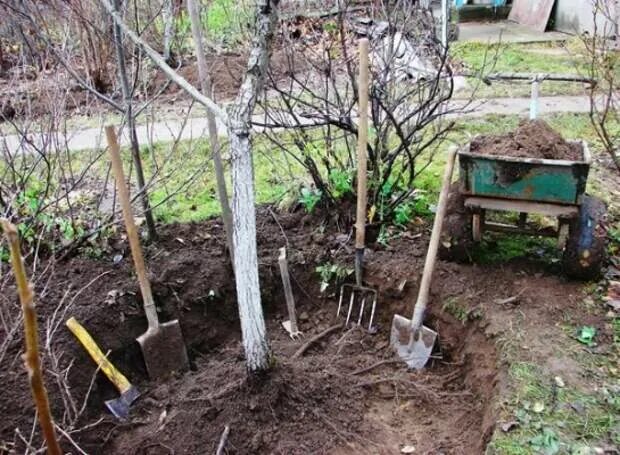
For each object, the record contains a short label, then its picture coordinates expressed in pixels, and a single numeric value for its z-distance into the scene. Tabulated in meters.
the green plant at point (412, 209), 4.50
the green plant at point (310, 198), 4.69
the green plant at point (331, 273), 4.17
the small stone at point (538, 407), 2.88
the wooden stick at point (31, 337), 1.30
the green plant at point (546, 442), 2.67
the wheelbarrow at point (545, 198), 3.45
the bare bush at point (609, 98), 4.32
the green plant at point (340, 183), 4.48
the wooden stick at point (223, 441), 2.94
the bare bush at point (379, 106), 4.30
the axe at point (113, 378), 3.43
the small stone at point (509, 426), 2.79
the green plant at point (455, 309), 3.69
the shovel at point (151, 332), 3.47
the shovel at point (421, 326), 3.57
